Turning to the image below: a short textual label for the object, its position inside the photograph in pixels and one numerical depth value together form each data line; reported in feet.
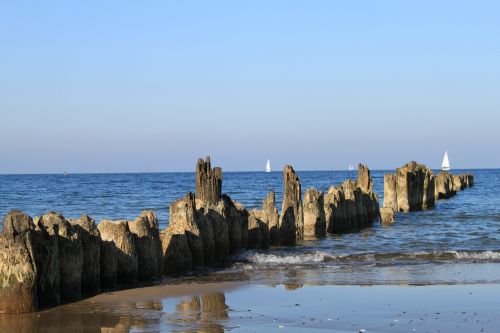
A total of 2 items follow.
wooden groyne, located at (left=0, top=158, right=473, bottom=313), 36.88
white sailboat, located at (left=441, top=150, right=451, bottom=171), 514.27
